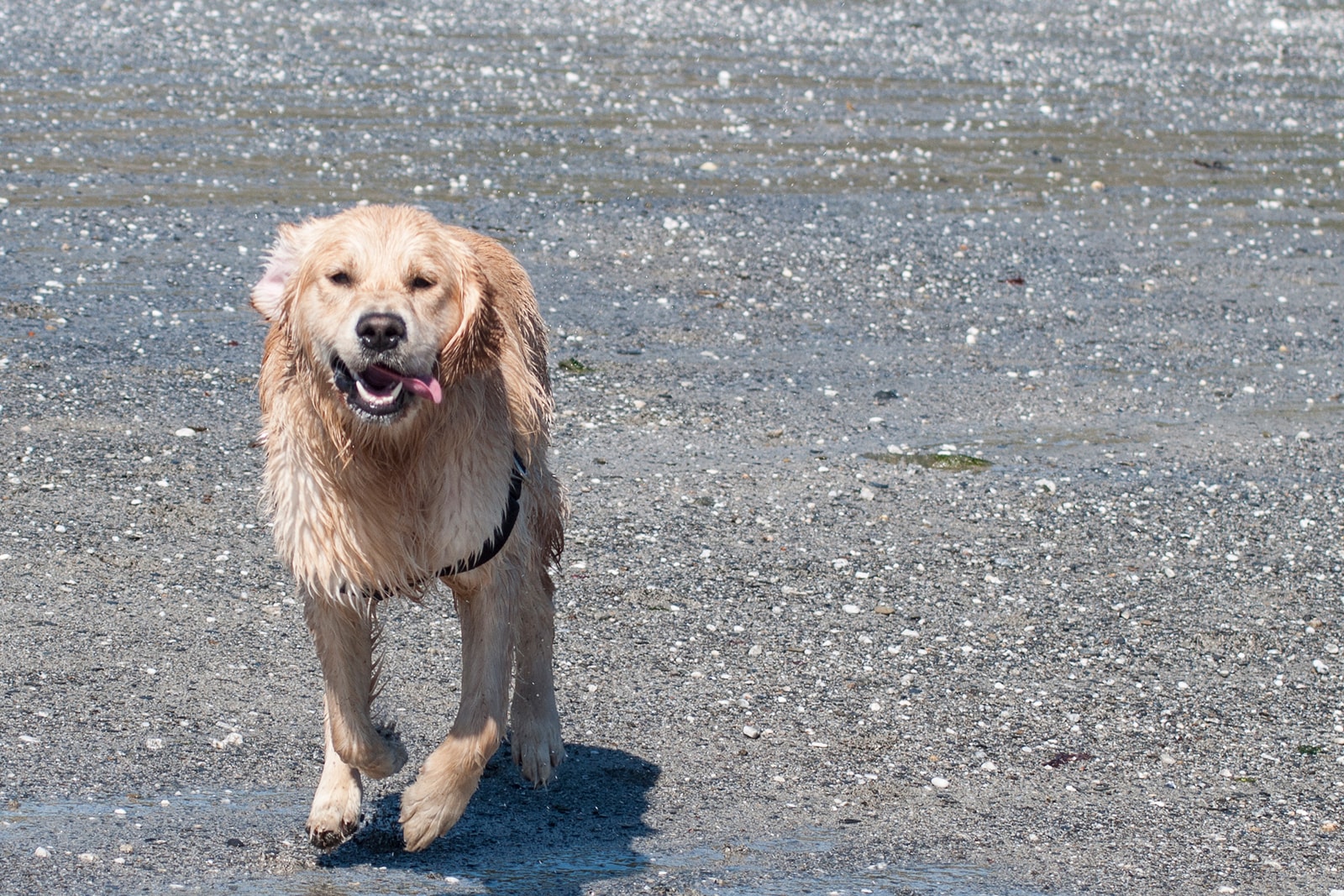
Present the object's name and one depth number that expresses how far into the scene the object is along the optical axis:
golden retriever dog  7.71
